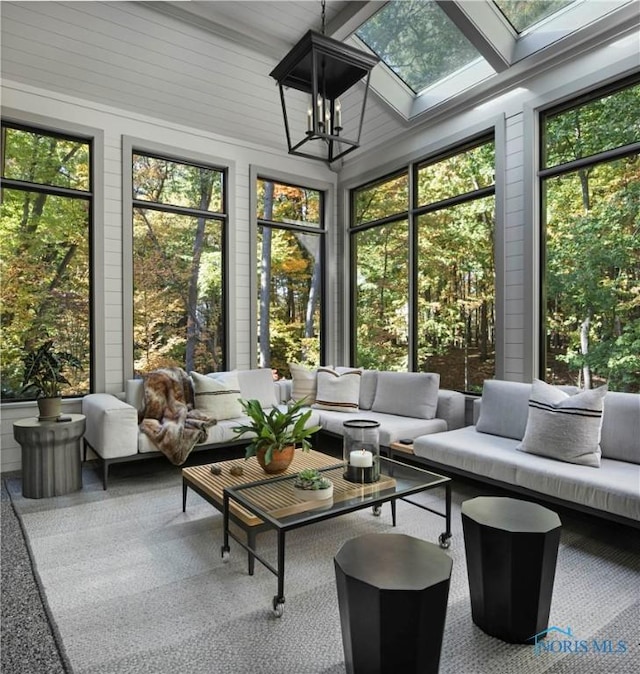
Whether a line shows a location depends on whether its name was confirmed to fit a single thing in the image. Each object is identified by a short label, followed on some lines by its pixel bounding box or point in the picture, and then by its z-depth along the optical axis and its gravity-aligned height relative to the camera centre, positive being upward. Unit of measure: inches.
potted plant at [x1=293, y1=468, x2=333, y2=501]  93.5 -30.5
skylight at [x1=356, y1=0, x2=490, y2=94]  161.9 +109.6
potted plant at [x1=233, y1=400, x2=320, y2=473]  112.0 -24.5
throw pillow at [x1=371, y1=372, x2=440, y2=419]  174.1 -22.6
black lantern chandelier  93.4 +56.3
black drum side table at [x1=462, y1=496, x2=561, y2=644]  71.9 -37.0
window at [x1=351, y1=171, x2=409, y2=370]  209.0 +29.4
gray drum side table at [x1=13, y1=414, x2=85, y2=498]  137.9 -35.9
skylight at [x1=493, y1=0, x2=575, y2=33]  145.7 +103.6
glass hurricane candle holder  104.9 -26.7
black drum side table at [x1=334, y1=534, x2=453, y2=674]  58.4 -35.3
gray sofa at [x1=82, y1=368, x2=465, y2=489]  146.9 -29.8
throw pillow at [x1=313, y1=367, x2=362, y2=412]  192.2 -23.2
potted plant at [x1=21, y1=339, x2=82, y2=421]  145.9 -13.3
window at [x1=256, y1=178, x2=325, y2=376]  220.2 +30.6
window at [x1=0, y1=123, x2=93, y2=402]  161.9 +31.8
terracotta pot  113.0 -30.2
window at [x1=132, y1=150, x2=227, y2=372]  187.9 +30.4
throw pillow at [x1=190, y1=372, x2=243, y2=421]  171.3 -22.7
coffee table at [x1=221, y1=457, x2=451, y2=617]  85.0 -33.3
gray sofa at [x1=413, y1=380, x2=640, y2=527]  101.8 -31.9
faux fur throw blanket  152.9 -28.1
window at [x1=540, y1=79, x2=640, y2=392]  134.7 +29.2
